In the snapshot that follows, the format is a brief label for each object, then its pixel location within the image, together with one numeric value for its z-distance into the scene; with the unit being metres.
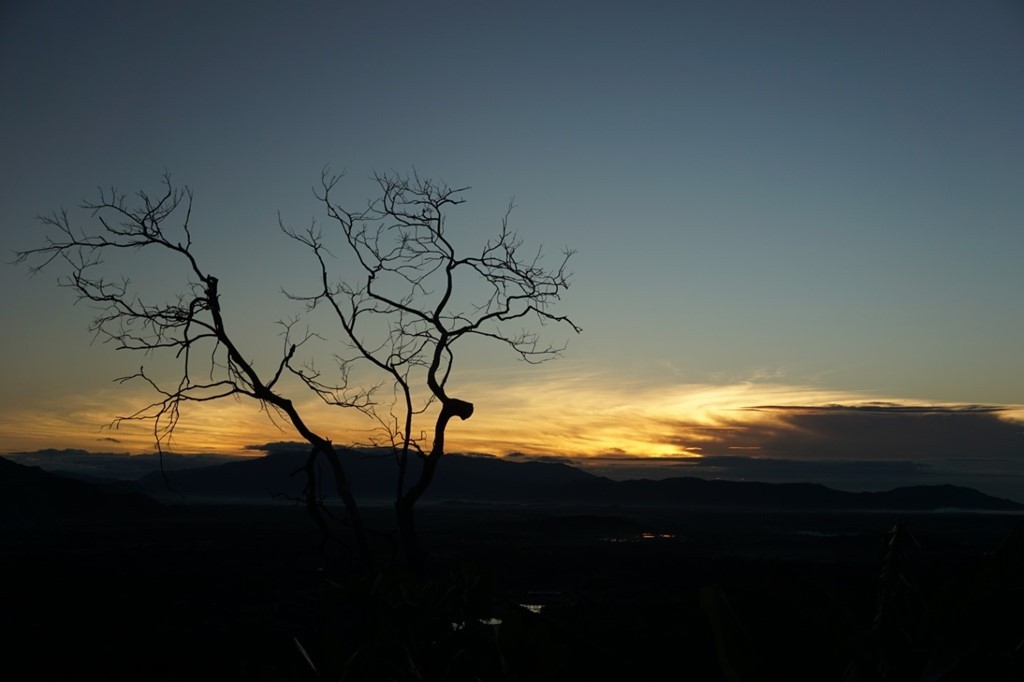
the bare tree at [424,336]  7.11
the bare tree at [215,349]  6.89
